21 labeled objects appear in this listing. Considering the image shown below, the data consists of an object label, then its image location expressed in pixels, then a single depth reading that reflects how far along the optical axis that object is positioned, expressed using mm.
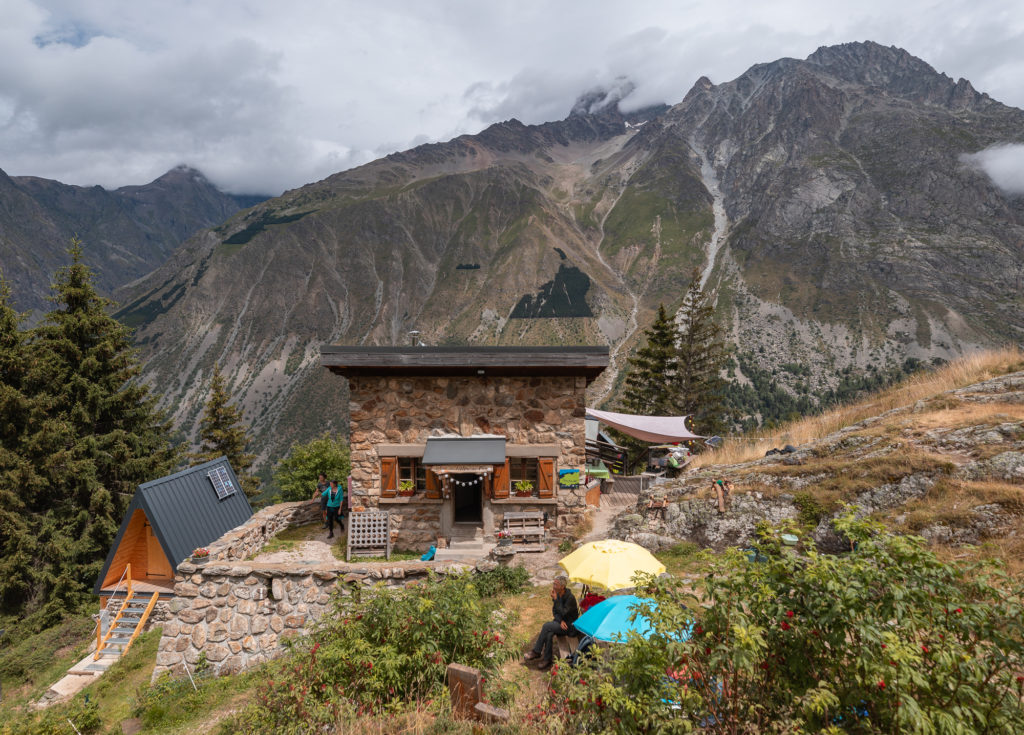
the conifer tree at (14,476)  16828
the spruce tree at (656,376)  35062
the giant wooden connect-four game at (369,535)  12977
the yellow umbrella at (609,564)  6617
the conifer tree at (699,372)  37938
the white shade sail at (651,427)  20859
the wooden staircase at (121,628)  10687
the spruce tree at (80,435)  17859
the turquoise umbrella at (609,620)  5797
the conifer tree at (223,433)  30484
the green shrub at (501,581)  9516
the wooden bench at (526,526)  13250
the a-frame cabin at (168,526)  12039
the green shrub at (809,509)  9734
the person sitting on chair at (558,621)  6941
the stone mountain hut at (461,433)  13500
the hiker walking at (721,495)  11000
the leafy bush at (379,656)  4887
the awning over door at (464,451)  12875
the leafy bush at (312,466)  26172
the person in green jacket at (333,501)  14156
